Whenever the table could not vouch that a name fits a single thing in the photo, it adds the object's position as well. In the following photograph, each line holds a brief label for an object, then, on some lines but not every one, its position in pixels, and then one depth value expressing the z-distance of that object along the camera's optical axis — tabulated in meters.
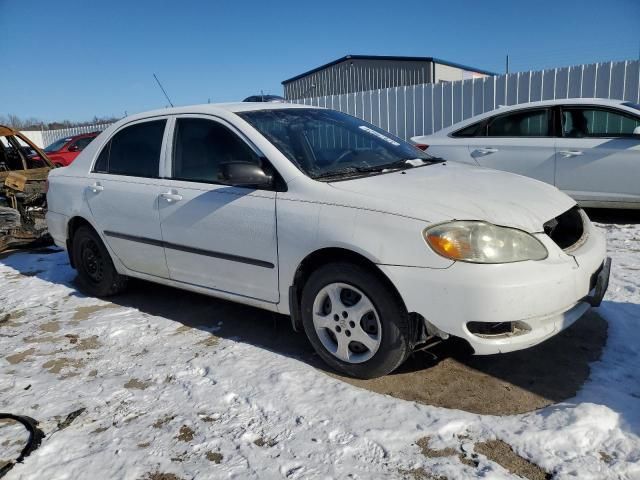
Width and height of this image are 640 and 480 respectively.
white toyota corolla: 2.73
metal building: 21.22
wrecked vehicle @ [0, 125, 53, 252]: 7.68
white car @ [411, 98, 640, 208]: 6.13
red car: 15.30
